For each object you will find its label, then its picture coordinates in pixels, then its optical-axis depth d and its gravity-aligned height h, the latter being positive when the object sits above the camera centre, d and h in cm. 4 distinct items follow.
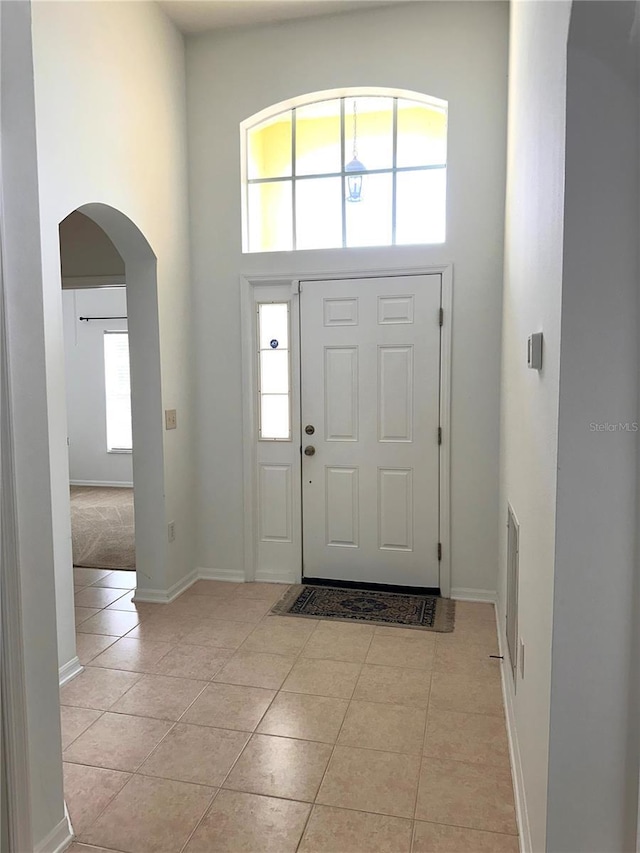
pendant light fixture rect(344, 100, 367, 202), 382 +134
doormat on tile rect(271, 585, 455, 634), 344 -134
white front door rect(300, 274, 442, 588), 376 -26
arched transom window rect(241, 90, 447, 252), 373 +138
